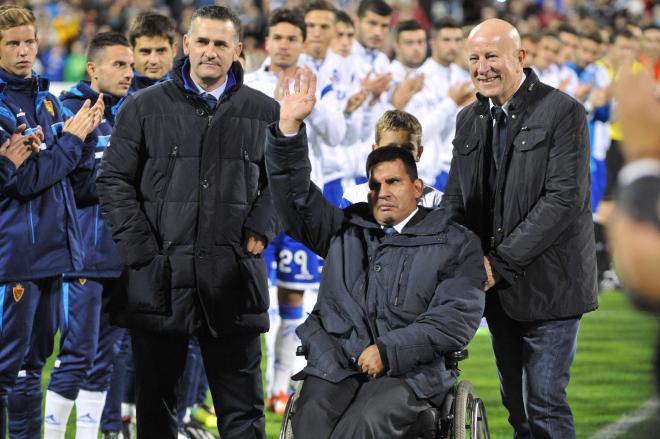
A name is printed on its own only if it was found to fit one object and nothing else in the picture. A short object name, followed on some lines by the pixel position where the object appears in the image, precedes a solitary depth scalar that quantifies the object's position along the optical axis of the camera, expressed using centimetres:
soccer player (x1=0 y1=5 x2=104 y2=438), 1105
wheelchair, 946
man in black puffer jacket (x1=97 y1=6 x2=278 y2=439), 1049
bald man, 1044
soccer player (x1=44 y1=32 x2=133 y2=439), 1222
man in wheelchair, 958
